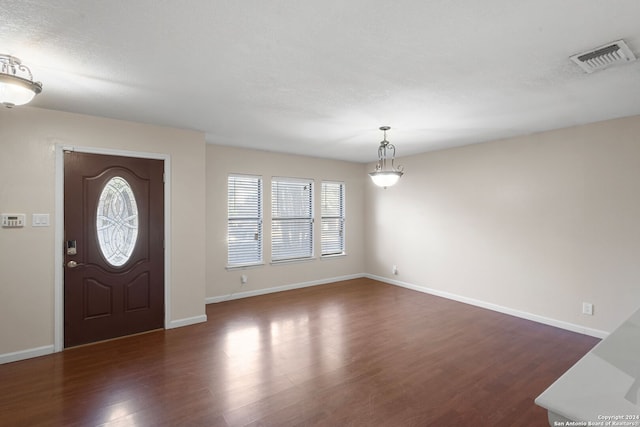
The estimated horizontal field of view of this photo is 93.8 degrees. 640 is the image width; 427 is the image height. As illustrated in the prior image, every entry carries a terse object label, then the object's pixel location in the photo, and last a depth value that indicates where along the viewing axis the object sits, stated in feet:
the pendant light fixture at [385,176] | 11.99
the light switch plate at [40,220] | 10.11
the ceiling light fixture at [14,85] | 6.22
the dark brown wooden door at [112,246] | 10.73
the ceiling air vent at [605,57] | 6.42
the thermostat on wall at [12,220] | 9.67
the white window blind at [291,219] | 18.23
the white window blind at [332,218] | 20.45
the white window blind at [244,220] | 16.65
